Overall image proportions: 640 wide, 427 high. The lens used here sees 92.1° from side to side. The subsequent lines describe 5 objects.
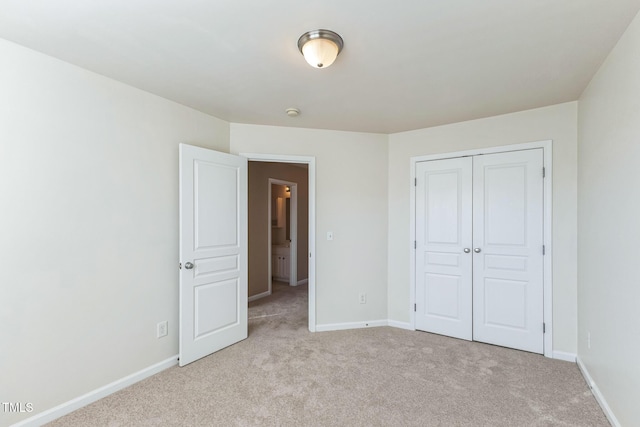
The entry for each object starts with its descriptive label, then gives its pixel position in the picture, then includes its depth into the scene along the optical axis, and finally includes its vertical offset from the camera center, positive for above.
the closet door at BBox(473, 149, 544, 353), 2.98 -0.36
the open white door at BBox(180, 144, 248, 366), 2.78 -0.38
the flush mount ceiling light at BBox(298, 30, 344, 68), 1.73 +0.95
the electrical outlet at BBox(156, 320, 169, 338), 2.69 -1.02
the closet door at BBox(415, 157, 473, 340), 3.35 -0.38
